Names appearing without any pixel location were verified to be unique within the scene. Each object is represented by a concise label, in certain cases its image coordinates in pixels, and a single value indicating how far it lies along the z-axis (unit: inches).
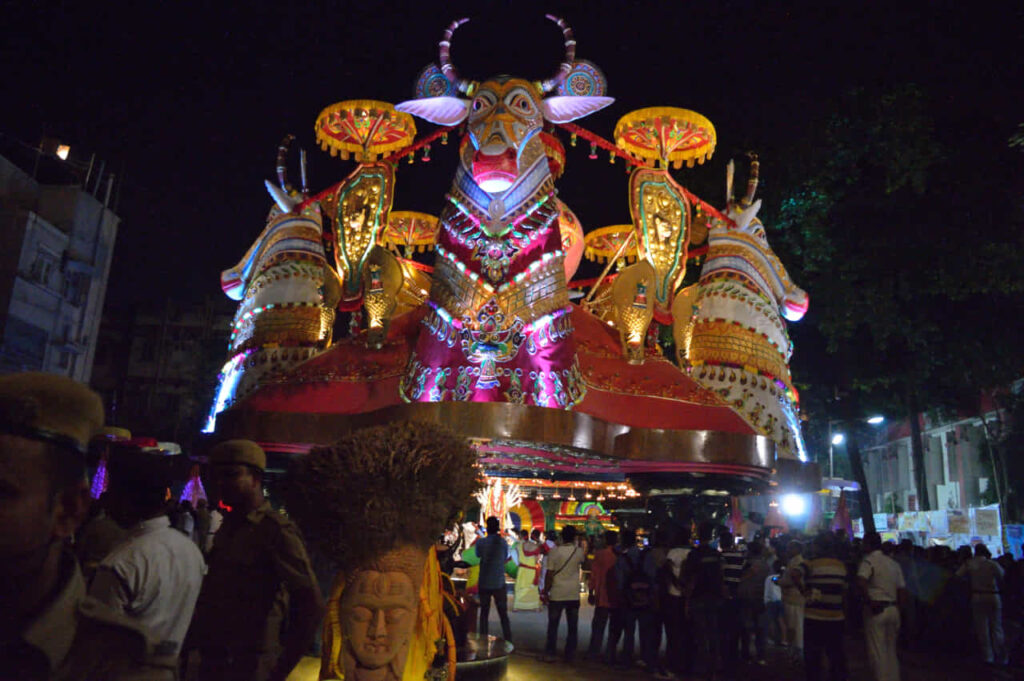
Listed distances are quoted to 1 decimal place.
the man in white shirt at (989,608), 435.5
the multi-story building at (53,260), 968.9
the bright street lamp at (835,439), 1371.1
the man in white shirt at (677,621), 339.3
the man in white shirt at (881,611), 304.0
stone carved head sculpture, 99.0
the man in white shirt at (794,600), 398.0
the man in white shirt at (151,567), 95.7
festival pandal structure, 259.6
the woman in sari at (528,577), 540.7
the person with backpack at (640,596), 345.4
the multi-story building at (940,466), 1295.5
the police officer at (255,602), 122.0
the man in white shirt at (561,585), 366.3
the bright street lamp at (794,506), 1171.1
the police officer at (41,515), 56.9
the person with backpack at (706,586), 334.6
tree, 349.4
